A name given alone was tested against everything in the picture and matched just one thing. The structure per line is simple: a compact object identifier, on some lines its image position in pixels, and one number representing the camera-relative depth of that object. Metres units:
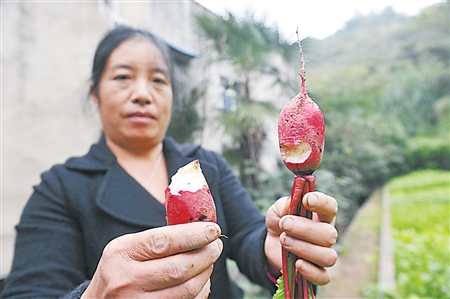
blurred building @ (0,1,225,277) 1.73
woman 0.57
